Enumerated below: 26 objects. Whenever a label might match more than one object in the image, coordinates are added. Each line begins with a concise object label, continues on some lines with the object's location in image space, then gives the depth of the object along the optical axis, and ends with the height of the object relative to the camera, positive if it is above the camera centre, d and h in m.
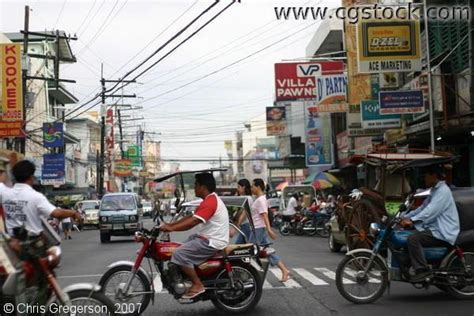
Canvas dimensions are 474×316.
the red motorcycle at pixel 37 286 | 6.04 -0.97
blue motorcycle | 9.11 -1.37
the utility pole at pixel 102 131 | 42.05 +3.51
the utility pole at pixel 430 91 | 18.42 +2.17
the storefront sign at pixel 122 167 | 67.81 +1.14
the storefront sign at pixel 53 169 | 41.12 +0.68
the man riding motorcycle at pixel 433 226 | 9.02 -0.82
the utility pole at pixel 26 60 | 30.38 +5.85
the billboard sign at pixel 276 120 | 59.91 +4.85
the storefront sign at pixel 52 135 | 38.12 +2.62
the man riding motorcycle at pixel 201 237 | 8.20 -0.78
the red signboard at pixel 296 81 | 28.81 +4.03
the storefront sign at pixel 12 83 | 29.23 +4.36
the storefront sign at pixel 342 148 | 37.83 +1.35
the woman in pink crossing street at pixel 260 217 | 12.43 -0.82
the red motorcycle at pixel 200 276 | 8.09 -1.28
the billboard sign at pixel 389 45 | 20.47 +3.86
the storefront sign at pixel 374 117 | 24.59 +1.94
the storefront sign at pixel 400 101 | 20.64 +2.12
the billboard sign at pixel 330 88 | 29.23 +3.68
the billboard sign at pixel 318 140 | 41.94 +2.05
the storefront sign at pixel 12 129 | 28.34 +2.26
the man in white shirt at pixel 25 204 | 6.62 -0.24
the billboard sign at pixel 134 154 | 74.75 +2.71
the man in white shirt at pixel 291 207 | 28.42 -1.51
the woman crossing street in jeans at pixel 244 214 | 13.29 -0.79
